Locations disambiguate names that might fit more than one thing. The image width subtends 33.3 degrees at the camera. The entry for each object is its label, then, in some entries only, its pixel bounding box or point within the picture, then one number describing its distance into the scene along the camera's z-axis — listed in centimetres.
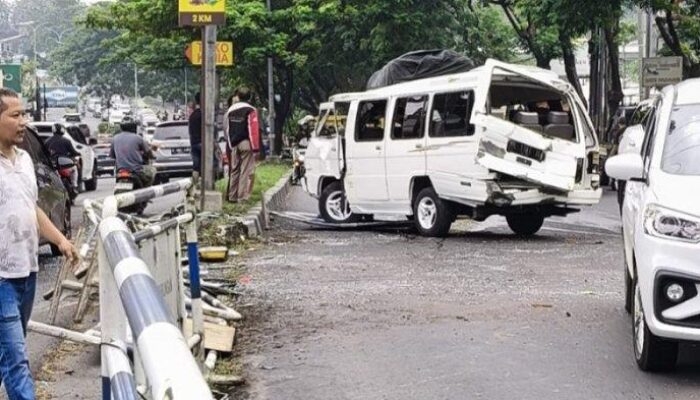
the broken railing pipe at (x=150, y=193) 631
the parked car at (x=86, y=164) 2808
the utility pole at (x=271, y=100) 3872
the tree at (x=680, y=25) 2446
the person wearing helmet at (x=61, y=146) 2119
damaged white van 1437
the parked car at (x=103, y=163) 3830
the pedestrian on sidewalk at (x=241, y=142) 1689
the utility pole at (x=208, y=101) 1519
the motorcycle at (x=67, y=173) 1505
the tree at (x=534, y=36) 3344
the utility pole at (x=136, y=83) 8632
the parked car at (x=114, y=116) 8702
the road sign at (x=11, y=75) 4153
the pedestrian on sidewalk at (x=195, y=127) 1933
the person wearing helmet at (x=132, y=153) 1650
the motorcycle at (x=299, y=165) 1998
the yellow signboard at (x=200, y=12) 1448
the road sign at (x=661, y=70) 2692
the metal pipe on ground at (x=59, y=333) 643
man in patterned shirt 548
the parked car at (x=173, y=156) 2806
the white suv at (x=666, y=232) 643
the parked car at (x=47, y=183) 1264
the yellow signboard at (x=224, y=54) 2175
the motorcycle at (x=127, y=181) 1595
